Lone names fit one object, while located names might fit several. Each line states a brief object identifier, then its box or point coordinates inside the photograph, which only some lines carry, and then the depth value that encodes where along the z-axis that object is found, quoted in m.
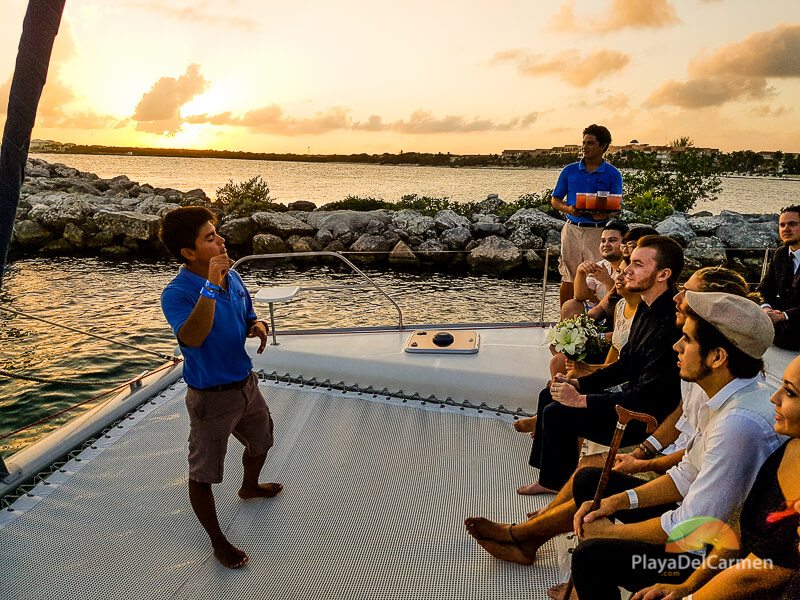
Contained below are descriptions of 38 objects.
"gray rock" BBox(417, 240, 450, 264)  16.20
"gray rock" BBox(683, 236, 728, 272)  14.20
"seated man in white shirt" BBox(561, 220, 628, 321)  3.88
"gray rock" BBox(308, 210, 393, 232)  18.00
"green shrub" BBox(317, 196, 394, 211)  22.74
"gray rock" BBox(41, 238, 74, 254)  16.80
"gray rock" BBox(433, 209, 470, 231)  17.95
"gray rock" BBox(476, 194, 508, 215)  21.89
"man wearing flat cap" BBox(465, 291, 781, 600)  1.71
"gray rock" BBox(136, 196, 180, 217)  21.08
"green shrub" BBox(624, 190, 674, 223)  19.23
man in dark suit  3.96
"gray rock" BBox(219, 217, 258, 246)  17.70
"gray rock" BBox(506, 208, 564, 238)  17.48
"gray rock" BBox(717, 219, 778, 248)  16.88
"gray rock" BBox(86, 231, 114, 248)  17.23
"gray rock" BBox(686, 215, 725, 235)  17.39
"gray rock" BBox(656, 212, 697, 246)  16.12
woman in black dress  1.46
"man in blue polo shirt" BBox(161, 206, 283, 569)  2.35
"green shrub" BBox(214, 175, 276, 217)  21.11
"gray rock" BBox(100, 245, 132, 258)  16.58
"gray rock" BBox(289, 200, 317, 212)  22.55
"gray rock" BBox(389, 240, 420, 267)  16.03
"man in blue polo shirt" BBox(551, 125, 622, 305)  4.88
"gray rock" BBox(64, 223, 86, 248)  17.14
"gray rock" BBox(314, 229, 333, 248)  17.47
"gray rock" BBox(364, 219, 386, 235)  17.39
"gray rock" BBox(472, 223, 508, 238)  17.55
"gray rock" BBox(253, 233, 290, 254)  17.19
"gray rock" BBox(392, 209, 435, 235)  17.61
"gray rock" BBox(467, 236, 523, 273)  15.68
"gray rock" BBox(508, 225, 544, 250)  16.70
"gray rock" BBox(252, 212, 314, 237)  17.88
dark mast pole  2.02
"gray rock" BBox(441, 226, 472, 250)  17.06
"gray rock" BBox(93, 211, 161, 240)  17.19
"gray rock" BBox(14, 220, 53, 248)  16.86
